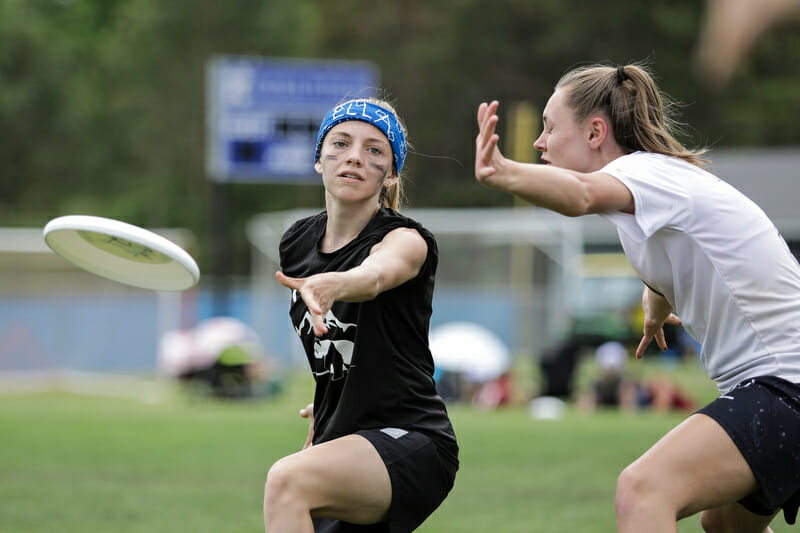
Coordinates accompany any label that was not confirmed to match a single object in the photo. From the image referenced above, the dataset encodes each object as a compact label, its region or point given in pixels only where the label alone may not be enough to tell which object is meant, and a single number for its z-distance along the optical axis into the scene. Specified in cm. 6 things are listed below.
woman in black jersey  690
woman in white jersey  641
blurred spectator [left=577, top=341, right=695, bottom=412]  3234
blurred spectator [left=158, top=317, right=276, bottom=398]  3994
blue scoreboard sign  4194
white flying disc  839
